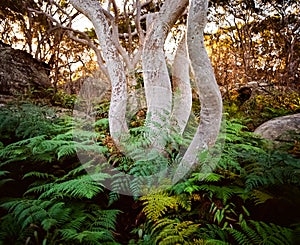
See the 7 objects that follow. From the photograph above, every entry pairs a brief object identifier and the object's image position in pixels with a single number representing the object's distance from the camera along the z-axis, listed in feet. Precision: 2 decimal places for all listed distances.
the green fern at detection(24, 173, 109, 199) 8.75
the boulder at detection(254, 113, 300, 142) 14.38
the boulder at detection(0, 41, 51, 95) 27.53
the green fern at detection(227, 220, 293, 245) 7.12
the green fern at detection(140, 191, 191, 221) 8.61
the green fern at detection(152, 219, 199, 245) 7.43
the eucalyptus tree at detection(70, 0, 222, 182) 10.09
